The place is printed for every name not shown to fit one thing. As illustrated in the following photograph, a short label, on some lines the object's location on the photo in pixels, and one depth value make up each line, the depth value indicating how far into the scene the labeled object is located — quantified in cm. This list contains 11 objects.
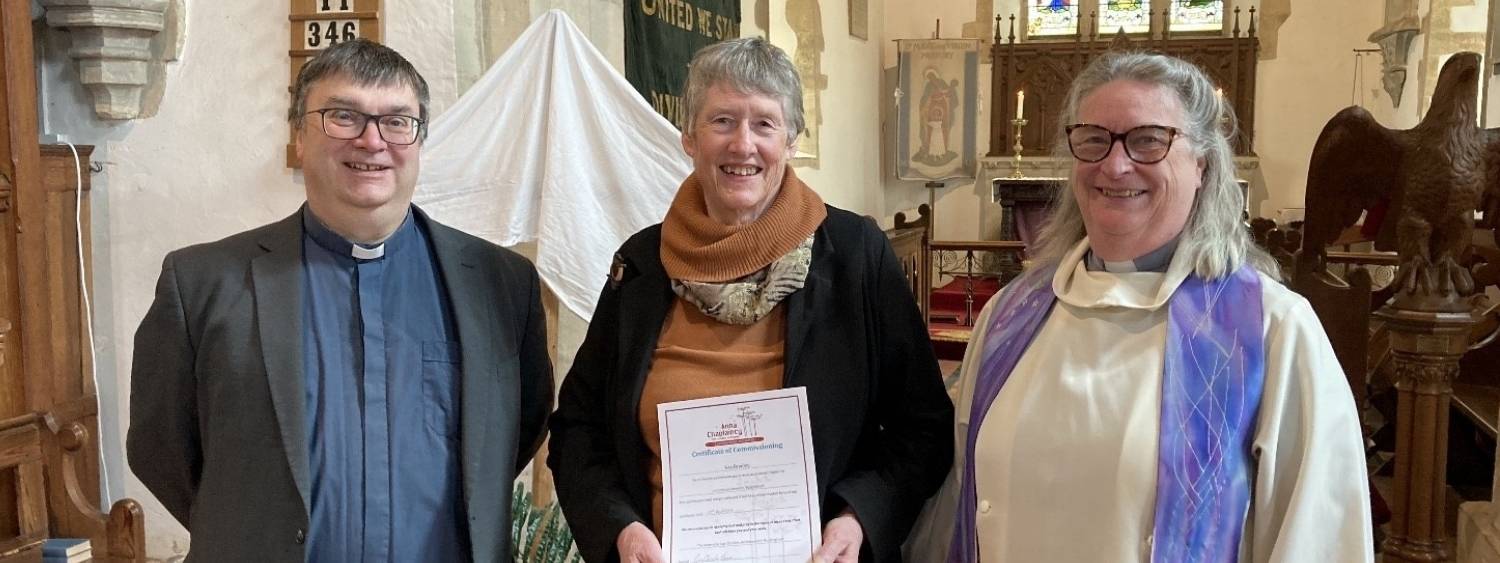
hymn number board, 341
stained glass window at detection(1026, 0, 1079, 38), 1130
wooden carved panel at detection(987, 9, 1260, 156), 1067
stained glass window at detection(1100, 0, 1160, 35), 1116
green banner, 484
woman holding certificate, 167
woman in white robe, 145
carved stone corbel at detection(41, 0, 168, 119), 328
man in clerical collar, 157
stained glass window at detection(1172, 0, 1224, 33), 1098
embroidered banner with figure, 1094
